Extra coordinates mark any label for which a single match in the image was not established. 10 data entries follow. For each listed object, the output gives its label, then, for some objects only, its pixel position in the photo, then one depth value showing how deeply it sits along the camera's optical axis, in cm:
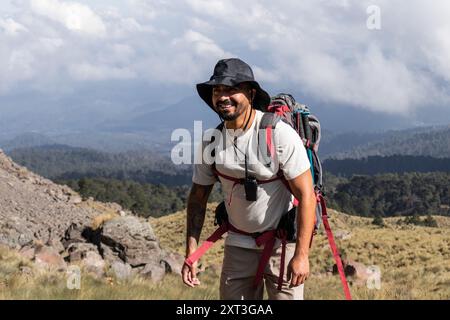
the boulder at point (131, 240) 1493
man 403
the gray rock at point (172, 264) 1278
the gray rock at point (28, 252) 1131
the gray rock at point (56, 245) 1506
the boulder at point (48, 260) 1036
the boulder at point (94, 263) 1041
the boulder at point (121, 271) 944
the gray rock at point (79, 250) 1349
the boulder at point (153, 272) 1071
